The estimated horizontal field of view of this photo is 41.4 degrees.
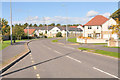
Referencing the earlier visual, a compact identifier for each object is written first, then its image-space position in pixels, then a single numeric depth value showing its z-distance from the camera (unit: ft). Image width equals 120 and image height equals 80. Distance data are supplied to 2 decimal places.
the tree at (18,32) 201.67
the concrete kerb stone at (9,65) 32.74
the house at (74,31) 364.67
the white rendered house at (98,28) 177.12
